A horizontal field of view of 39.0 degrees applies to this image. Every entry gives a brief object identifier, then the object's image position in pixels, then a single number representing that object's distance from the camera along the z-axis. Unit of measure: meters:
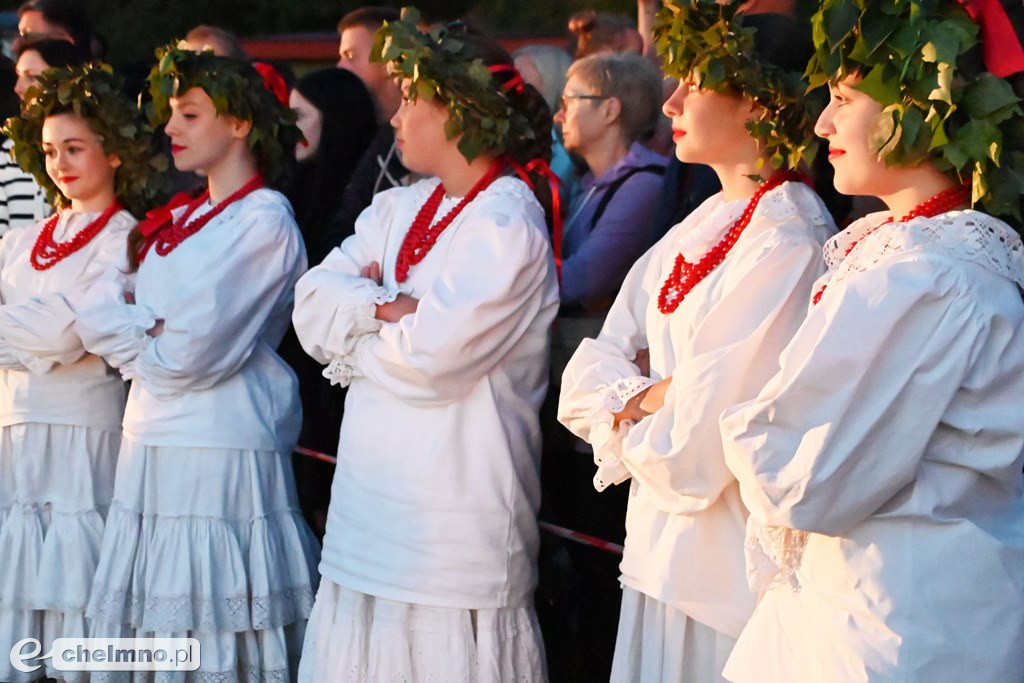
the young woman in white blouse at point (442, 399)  4.11
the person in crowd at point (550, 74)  5.72
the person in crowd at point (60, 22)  7.00
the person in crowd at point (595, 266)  4.77
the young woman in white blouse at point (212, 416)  4.79
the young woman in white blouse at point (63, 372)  5.19
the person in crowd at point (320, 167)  5.93
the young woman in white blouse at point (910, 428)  2.77
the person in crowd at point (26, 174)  6.28
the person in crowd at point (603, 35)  5.96
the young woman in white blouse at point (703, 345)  3.36
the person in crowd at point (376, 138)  5.58
